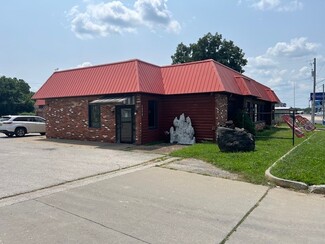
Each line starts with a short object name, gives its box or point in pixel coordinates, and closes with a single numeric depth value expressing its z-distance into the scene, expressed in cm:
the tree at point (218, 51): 4321
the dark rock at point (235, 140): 1202
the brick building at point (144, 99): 1579
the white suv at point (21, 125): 2252
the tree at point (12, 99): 5747
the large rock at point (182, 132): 1616
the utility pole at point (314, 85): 3663
